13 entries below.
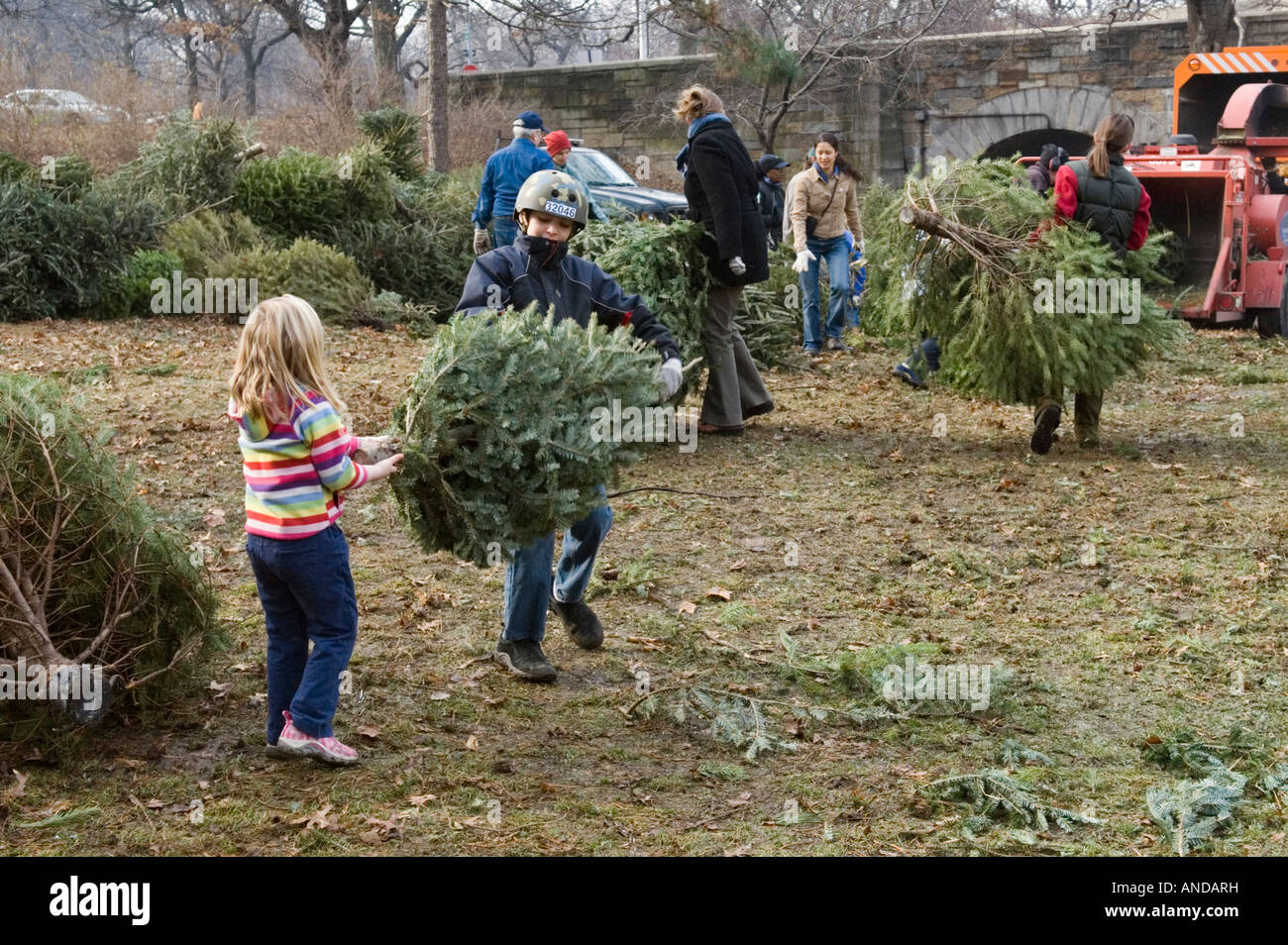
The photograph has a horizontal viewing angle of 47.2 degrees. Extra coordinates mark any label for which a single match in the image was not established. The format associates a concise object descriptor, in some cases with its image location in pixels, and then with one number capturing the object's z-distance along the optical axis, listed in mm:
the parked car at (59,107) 18312
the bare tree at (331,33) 22984
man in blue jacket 11609
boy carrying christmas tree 5184
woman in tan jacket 12914
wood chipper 14062
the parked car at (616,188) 17594
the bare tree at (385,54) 23938
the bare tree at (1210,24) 20828
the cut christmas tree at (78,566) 4453
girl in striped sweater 4121
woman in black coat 9117
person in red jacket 8945
